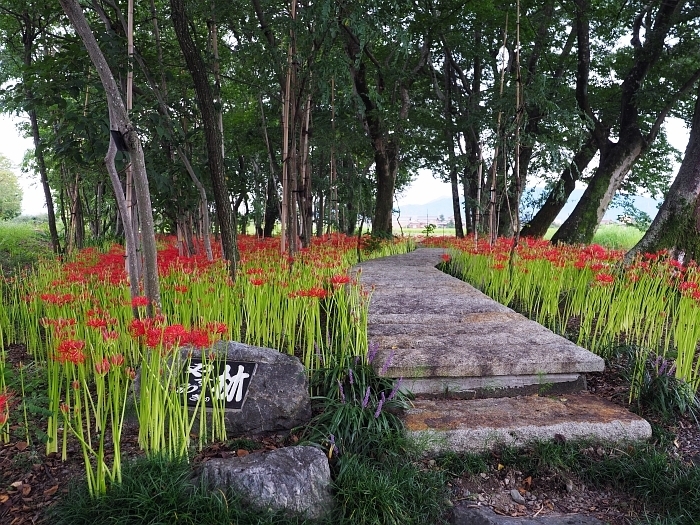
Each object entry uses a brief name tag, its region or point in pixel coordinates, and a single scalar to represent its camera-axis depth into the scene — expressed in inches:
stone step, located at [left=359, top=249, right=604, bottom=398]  122.0
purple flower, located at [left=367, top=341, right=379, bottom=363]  117.8
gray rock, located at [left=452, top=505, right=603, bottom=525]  81.4
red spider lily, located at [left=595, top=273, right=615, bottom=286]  140.5
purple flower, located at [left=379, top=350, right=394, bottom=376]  114.8
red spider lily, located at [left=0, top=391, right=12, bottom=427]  59.5
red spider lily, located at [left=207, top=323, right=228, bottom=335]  83.3
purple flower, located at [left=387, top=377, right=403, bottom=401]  105.0
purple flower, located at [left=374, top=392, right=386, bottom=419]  98.1
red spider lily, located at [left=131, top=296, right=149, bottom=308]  89.8
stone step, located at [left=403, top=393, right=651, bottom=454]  100.0
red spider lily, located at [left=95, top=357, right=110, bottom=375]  71.7
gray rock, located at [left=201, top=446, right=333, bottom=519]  74.3
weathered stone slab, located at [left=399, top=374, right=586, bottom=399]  122.0
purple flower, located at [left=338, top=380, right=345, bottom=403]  102.9
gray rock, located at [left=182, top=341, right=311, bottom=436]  103.4
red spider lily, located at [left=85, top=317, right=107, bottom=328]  83.9
